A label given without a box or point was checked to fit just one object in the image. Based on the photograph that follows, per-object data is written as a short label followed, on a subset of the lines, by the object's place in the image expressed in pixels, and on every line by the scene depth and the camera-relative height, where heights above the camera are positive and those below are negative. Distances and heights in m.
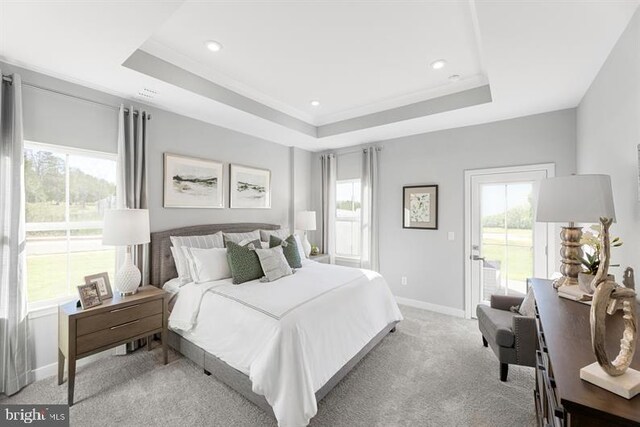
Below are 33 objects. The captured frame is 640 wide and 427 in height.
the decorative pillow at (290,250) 3.45 -0.47
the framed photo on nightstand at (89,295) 2.26 -0.68
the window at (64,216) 2.44 -0.03
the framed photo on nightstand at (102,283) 2.42 -0.62
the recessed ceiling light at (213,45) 2.38 +1.44
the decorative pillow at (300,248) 3.96 -0.52
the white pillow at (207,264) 2.87 -0.54
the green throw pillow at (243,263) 2.86 -0.53
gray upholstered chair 2.19 -1.02
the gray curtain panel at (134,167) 2.83 +0.47
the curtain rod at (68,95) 2.20 +1.06
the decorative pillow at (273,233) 4.02 -0.32
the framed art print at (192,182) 3.28 +0.37
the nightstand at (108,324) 2.15 -0.94
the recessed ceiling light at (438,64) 2.65 +1.42
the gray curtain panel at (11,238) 2.19 -0.20
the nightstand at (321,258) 4.56 -0.76
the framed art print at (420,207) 4.02 +0.07
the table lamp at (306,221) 4.63 -0.15
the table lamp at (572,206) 1.55 +0.03
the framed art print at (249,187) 3.99 +0.37
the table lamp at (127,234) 2.46 -0.20
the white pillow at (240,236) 3.56 -0.32
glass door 3.36 -0.29
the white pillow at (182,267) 2.94 -0.58
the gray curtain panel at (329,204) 4.99 +0.14
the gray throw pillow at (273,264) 2.96 -0.56
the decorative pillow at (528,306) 2.29 -0.79
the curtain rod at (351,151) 4.52 +1.04
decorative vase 1.57 -0.40
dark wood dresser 0.71 -0.49
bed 1.86 -0.96
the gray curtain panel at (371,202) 4.50 +0.16
